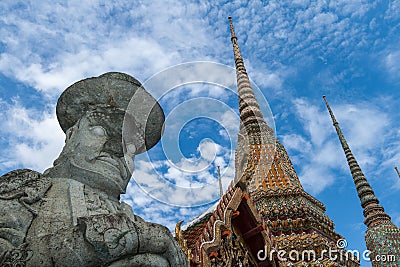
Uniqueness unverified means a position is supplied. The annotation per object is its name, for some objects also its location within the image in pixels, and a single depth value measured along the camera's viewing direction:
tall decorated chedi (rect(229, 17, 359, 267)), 8.78
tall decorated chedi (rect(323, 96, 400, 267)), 9.53
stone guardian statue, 2.01
